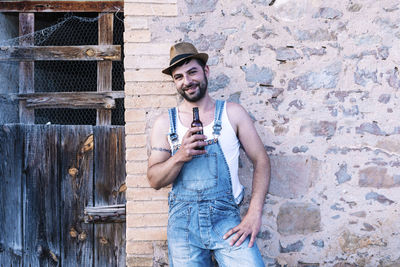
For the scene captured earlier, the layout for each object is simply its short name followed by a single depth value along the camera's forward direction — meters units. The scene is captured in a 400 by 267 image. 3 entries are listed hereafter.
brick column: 2.66
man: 2.12
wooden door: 3.18
